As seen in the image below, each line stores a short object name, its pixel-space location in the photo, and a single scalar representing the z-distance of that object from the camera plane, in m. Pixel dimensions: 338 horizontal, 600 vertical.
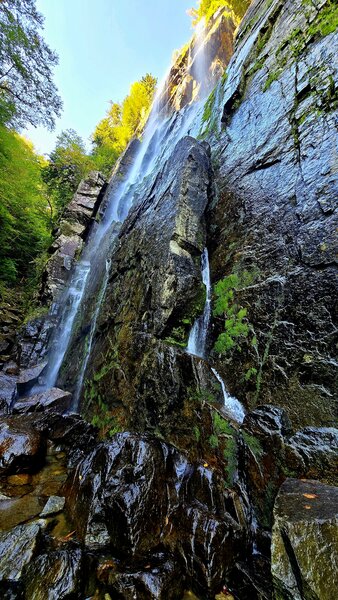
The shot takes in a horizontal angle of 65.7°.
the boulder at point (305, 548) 1.74
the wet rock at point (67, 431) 5.77
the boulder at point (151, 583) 2.25
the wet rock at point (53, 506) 3.57
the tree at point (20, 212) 12.04
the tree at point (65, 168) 19.94
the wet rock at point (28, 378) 8.91
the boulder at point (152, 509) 2.67
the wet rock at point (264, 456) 3.06
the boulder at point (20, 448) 4.70
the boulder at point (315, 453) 2.77
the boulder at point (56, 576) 2.35
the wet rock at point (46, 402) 7.01
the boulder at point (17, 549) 2.59
